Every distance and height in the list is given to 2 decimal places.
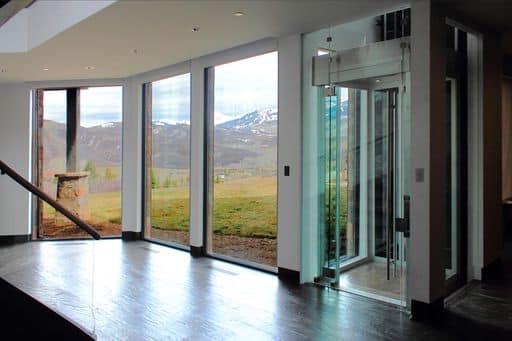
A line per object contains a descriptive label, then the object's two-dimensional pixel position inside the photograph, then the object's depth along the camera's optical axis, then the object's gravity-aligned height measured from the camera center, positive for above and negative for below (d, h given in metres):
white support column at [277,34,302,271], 5.36 +0.30
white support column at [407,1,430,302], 4.18 +0.30
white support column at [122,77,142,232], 8.20 +0.31
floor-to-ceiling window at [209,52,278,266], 6.02 +0.21
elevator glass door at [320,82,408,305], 4.77 -0.16
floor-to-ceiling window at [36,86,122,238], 8.30 +0.54
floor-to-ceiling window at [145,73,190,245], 7.40 +0.24
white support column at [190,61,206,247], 6.91 +0.29
